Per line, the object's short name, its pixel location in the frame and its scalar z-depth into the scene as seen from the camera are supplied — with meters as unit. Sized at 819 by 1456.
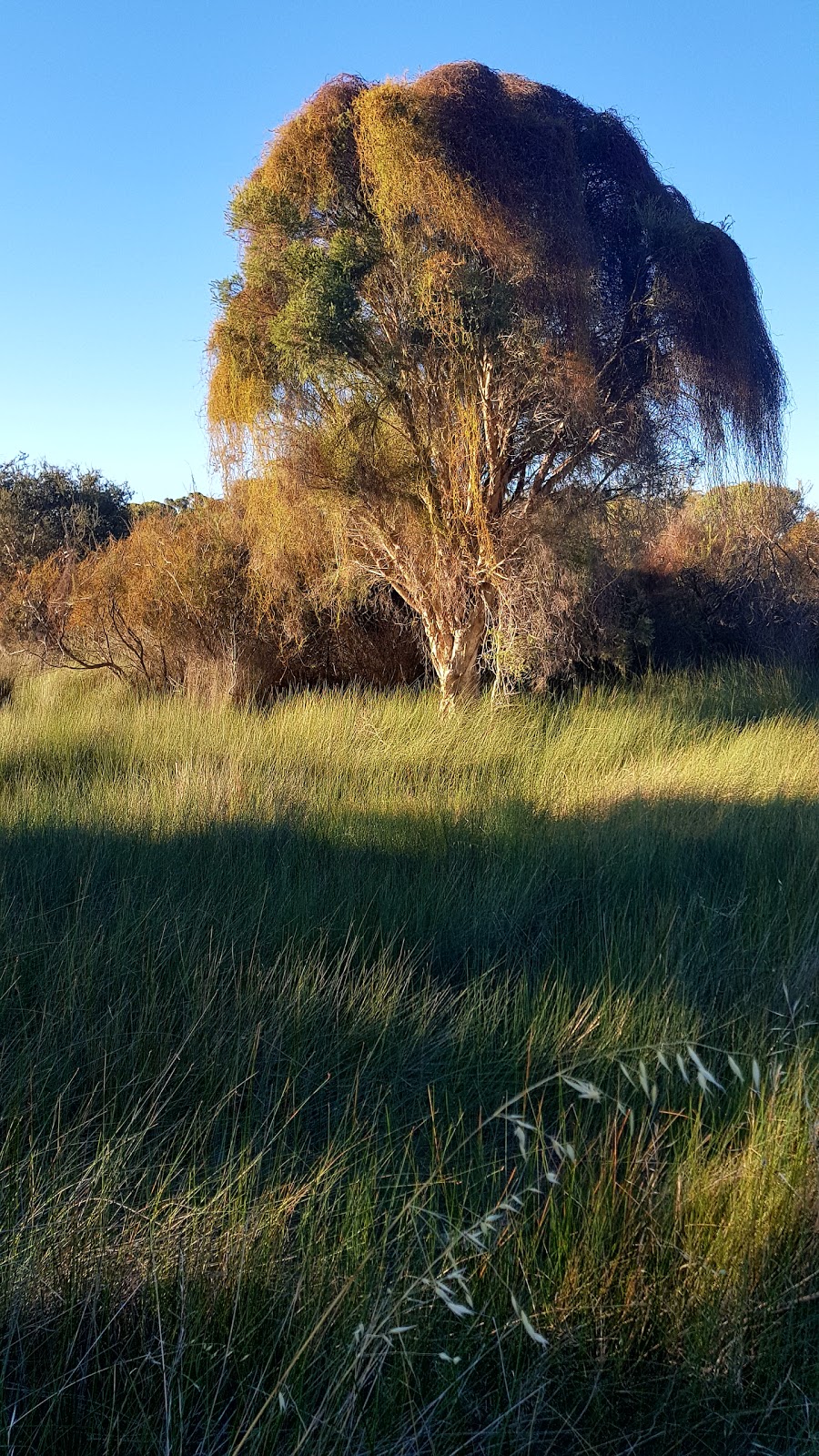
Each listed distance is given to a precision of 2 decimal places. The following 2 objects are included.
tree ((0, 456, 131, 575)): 17.72
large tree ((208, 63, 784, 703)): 9.90
